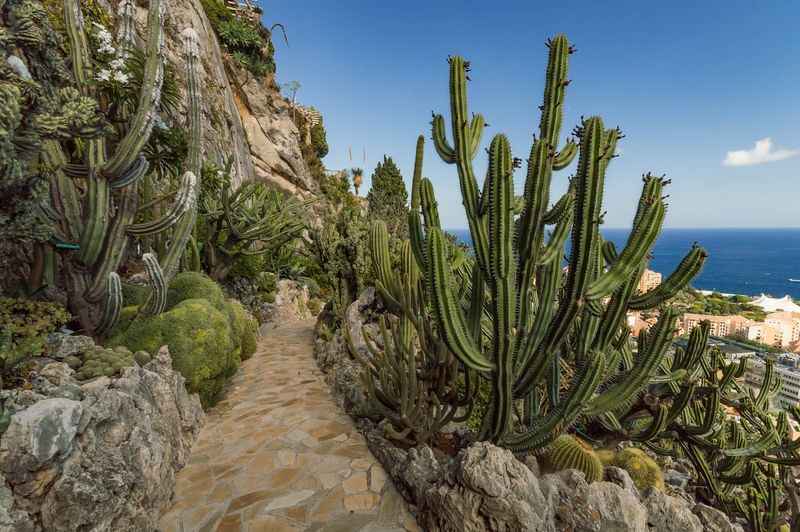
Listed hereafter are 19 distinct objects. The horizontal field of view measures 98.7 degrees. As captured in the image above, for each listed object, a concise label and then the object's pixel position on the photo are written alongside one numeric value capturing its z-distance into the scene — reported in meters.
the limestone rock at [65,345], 3.06
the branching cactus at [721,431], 3.10
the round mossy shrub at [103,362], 2.87
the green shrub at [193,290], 5.20
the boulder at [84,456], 1.91
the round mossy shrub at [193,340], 3.97
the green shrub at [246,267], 9.90
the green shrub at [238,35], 17.53
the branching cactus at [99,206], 3.95
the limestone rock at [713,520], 2.57
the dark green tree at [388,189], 24.35
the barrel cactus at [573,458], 2.99
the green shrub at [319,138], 25.05
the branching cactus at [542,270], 2.15
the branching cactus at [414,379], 3.17
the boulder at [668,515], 2.30
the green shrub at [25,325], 2.52
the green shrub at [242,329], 6.06
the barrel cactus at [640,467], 3.41
